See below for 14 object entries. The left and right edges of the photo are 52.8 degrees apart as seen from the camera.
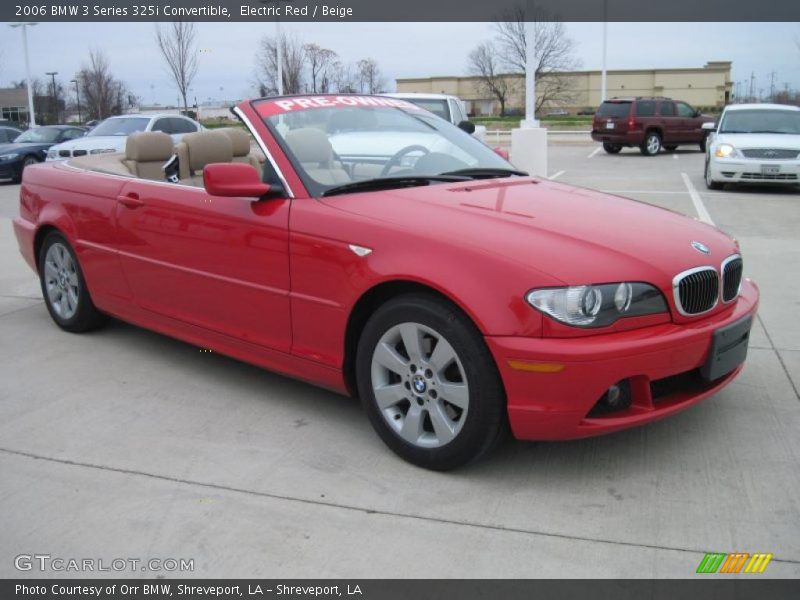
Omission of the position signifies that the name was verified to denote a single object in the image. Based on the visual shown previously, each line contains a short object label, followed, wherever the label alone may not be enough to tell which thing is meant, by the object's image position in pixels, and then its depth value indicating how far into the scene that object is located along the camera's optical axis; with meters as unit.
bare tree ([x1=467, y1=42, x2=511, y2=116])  72.75
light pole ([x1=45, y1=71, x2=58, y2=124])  64.56
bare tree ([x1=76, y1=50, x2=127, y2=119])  47.53
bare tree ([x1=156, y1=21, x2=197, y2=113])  32.12
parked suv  23.31
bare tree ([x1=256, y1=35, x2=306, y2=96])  30.78
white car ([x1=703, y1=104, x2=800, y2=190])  12.81
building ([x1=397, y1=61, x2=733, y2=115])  70.88
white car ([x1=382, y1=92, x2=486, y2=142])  13.41
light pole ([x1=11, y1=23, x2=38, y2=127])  34.89
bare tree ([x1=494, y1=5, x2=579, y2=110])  60.94
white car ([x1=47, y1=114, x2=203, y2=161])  15.58
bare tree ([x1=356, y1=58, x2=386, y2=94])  40.06
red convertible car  3.09
